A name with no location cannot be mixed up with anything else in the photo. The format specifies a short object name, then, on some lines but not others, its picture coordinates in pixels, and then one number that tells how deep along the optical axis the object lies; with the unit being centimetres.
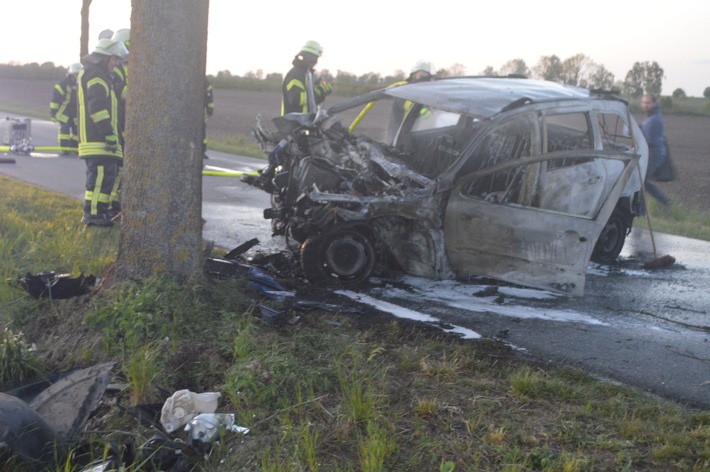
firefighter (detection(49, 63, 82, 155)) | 1409
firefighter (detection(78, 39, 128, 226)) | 835
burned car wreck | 636
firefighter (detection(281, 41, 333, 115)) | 980
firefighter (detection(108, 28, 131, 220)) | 880
